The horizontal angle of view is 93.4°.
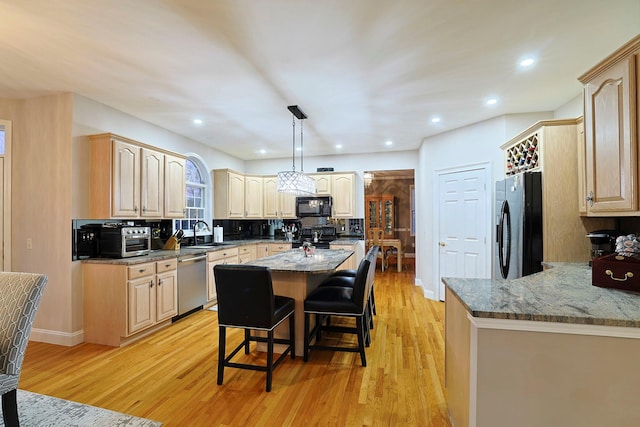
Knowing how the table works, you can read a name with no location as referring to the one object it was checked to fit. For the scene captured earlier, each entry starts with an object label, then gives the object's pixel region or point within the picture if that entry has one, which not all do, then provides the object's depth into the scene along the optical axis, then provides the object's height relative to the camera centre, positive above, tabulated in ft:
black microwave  19.06 +0.68
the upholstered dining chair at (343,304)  8.52 -2.51
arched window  16.75 +1.36
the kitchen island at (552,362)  4.04 -2.05
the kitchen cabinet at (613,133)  5.36 +1.60
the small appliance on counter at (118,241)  10.65 -0.82
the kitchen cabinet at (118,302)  10.06 -2.89
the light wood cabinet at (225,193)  18.15 +1.46
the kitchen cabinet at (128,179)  10.51 +1.46
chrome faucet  15.94 -0.95
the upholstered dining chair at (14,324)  5.35 -1.96
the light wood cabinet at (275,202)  19.96 +0.98
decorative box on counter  5.22 -1.03
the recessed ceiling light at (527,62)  8.17 +4.23
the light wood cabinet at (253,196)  19.63 +1.40
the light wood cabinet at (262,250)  18.37 -2.01
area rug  6.32 -4.31
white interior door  13.52 -0.42
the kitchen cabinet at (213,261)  14.40 -2.18
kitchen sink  15.06 -1.48
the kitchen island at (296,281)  8.82 -2.00
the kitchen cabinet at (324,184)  19.39 +2.12
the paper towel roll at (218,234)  17.28 -0.96
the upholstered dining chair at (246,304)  7.42 -2.19
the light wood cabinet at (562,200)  8.79 +0.45
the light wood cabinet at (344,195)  19.17 +1.37
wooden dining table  24.02 -2.27
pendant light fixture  11.44 +1.41
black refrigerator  8.89 -0.32
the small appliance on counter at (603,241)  7.58 -0.68
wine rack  9.64 +2.10
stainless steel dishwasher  12.66 -2.88
